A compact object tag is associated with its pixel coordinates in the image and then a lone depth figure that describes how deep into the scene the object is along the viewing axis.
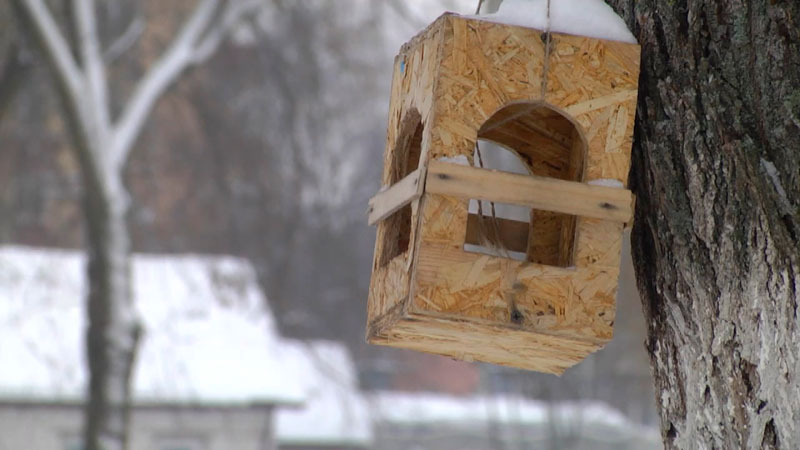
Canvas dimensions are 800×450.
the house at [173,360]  33.75
